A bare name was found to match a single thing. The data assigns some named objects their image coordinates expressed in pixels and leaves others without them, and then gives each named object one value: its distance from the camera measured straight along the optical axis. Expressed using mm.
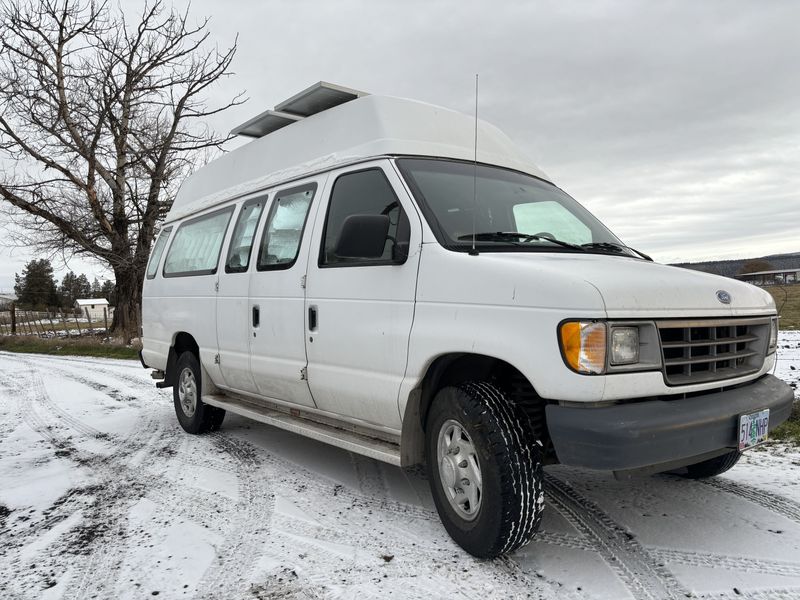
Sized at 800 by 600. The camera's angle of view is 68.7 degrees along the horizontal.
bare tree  20797
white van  2588
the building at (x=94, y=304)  89875
